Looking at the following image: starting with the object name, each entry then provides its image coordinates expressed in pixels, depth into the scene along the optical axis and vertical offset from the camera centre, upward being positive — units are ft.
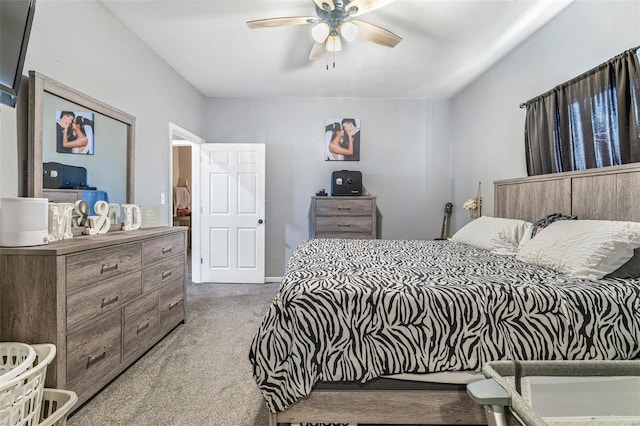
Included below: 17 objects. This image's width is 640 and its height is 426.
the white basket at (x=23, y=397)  3.55 -2.31
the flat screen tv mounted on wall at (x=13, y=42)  4.49 +2.54
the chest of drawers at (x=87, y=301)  4.67 -1.60
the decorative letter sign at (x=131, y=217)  8.05 -0.19
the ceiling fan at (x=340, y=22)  6.63 +4.35
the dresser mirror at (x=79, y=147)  5.72 +1.48
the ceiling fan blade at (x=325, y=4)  6.58 +4.48
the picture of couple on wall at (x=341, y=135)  14.19 +3.49
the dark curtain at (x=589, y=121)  5.83 +2.02
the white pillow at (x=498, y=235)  7.54 -0.62
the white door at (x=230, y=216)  13.70 -0.26
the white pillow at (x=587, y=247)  4.71 -0.59
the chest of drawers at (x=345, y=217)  12.82 -0.27
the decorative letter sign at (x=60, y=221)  5.60 -0.21
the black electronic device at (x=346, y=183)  13.12 +1.18
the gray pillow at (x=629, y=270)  4.70 -0.90
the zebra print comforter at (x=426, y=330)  4.16 -1.63
